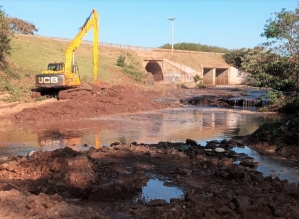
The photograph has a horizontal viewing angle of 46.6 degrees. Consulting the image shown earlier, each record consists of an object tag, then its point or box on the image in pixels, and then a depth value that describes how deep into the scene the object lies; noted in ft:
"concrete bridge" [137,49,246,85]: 194.29
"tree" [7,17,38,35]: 203.62
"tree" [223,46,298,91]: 73.05
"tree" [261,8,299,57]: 71.51
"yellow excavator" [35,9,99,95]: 81.77
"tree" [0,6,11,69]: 100.02
